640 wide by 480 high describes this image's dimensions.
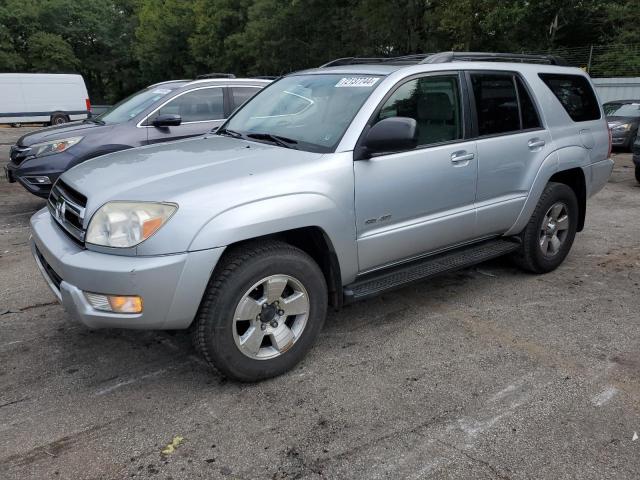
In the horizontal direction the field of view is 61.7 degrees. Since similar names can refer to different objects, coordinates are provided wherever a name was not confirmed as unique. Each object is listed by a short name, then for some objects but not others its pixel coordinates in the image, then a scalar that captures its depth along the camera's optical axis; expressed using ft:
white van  74.02
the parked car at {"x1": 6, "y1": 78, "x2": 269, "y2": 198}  20.81
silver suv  8.79
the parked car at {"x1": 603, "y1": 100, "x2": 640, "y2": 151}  44.57
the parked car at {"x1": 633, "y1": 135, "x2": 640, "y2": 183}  29.50
